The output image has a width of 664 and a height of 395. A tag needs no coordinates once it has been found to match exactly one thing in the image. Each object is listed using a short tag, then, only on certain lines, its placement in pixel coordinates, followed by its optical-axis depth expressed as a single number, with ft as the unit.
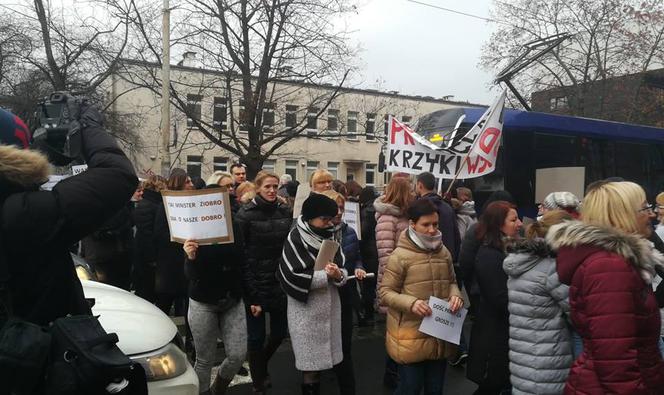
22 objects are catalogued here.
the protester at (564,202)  16.70
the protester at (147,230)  20.04
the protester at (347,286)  13.30
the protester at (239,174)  25.54
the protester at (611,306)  7.44
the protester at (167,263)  18.48
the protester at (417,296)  12.20
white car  8.82
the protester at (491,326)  11.89
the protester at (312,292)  12.53
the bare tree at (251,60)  52.13
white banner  23.88
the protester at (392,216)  18.30
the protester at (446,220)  19.22
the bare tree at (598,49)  73.56
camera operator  6.12
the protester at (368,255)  22.70
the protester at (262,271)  14.79
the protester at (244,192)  19.72
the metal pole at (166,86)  49.95
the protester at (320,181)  16.14
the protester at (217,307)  13.55
